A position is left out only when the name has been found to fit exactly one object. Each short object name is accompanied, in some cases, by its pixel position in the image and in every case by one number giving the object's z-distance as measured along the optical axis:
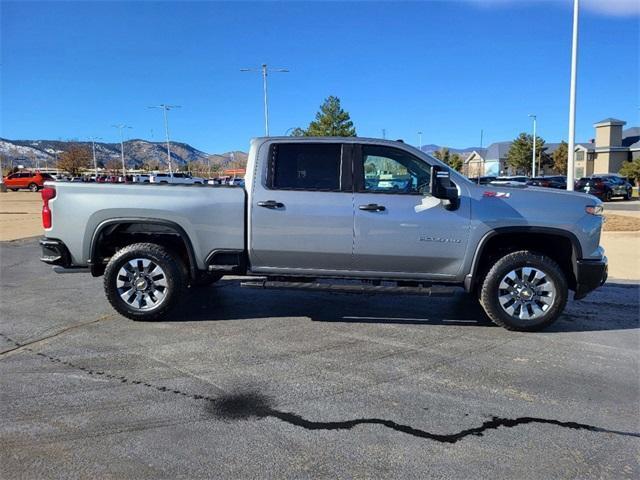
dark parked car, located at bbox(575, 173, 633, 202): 33.31
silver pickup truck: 5.44
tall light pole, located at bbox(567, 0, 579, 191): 16.53
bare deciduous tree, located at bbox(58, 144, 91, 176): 85.62
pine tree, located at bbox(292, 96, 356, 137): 44.16
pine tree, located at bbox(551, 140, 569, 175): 70.69
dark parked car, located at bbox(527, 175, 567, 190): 32.57
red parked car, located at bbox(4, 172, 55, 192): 50.16
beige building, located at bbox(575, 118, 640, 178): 67.25
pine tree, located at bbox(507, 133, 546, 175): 69.00
